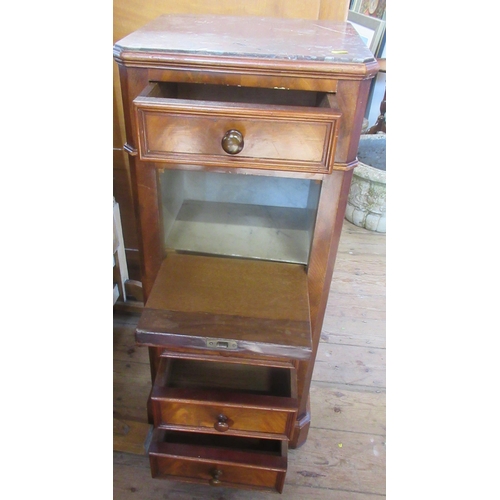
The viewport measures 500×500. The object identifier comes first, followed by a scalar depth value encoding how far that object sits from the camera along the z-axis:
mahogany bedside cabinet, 0.62
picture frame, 2.23
